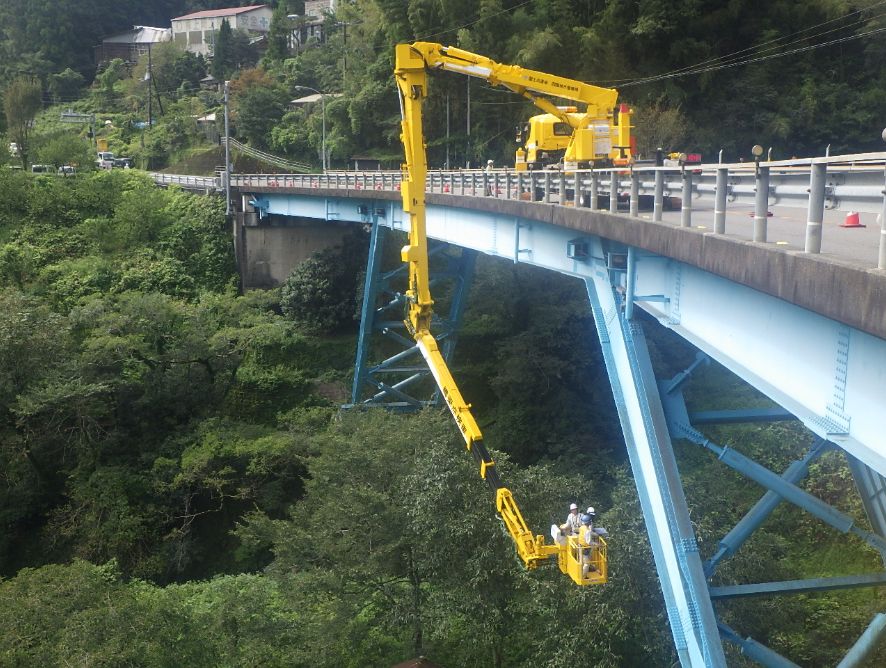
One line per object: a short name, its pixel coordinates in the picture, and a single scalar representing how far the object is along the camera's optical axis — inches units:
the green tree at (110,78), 3321.9
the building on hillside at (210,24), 3833.7
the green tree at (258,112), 2588.6
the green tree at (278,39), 3272.6
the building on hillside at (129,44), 3700.8
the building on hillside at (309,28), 3432.6
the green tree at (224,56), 3412.9
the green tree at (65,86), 3390.7
